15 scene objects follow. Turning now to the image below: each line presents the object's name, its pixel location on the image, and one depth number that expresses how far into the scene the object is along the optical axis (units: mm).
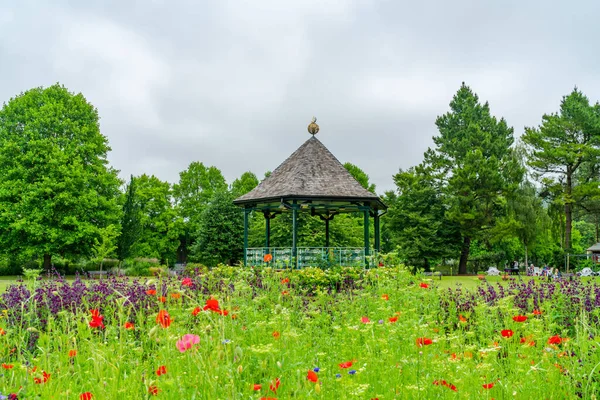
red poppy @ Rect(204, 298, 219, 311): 2357
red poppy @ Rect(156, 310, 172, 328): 2424
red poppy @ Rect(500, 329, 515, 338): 3079
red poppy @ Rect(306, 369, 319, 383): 2084
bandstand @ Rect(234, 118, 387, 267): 13688
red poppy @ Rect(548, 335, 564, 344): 3189
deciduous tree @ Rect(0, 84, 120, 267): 23047
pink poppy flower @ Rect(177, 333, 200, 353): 2207
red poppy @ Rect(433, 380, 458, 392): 2584
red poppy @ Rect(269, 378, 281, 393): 2186
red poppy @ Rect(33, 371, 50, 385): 2649
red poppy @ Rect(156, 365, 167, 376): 2521
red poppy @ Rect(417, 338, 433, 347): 2808
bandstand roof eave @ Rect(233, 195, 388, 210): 13602
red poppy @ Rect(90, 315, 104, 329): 2692
